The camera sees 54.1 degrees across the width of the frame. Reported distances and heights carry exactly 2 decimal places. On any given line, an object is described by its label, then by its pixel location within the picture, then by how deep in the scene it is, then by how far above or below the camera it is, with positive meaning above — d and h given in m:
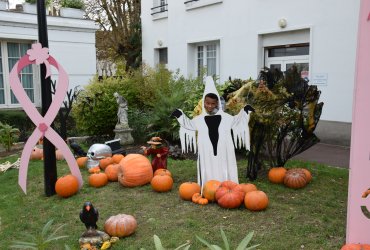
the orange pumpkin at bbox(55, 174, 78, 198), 5.26 -1.53
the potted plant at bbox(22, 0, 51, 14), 13.49 +2.75
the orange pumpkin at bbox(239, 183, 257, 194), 4.79 -1.42
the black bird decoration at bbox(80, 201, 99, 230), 3.73 -1.39
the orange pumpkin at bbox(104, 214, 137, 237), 3.84 -1.55
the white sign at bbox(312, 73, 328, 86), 9.38 +0.02
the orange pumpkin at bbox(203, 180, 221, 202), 4.81 -1.45
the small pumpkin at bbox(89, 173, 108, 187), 5.77 -1.58
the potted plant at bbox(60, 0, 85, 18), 14.19 +2.84
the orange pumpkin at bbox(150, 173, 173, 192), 5.31 -1.50
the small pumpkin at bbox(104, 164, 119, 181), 6.02 -1.53
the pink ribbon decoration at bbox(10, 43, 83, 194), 5.17 -0.41
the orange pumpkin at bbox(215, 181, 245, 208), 4.55 -1.46
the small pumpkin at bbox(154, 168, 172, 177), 5.59 -1.42
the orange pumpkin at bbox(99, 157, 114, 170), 6.63 -1.49
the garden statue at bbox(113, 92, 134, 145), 9.48 -1.18
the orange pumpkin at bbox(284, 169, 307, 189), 5.36 -1.47
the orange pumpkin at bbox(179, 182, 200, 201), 4.97 -1.51
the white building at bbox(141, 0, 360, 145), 9.01 +1.25
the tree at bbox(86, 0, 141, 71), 19.02 +3.16
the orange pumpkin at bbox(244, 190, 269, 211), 4.44 -1.48
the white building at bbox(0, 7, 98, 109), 13.06 +1.28
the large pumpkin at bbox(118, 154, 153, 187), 5.59 -1.41
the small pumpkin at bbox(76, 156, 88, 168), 7.03 -1.58
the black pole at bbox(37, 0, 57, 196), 5.16 -0.35
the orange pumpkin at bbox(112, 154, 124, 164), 6.66 -1.43
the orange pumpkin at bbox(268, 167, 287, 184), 5.59 -1.46
